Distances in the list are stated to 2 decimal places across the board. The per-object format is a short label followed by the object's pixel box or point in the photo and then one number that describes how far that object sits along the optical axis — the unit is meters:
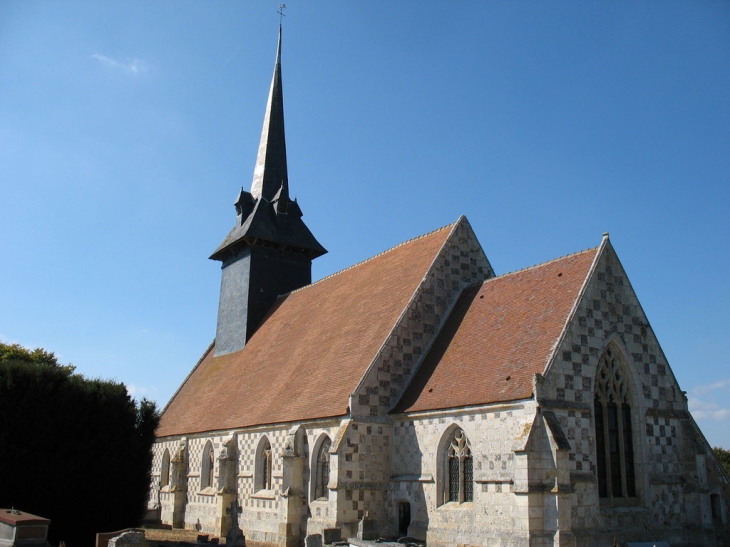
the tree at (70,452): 17.09
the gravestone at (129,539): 14.23
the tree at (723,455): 37.47
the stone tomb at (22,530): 13.55
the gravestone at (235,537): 17.61
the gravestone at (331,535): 15.83
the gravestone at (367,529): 15.87
